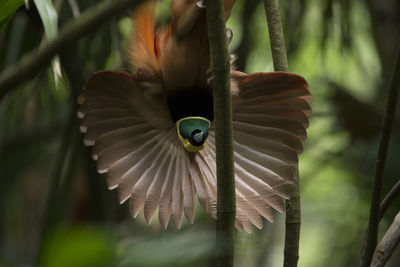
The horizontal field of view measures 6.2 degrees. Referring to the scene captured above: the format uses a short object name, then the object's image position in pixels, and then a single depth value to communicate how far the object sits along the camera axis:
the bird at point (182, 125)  4.85
